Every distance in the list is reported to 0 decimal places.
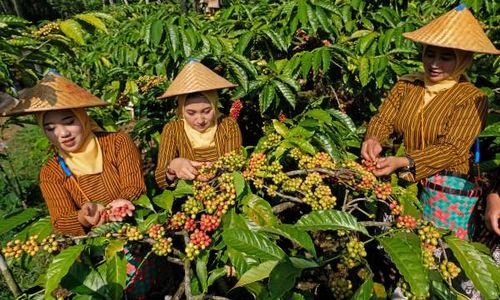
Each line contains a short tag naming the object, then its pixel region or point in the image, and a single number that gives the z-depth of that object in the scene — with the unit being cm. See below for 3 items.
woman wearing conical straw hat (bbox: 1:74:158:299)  145
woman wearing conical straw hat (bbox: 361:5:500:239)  163
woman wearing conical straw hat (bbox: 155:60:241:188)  174
